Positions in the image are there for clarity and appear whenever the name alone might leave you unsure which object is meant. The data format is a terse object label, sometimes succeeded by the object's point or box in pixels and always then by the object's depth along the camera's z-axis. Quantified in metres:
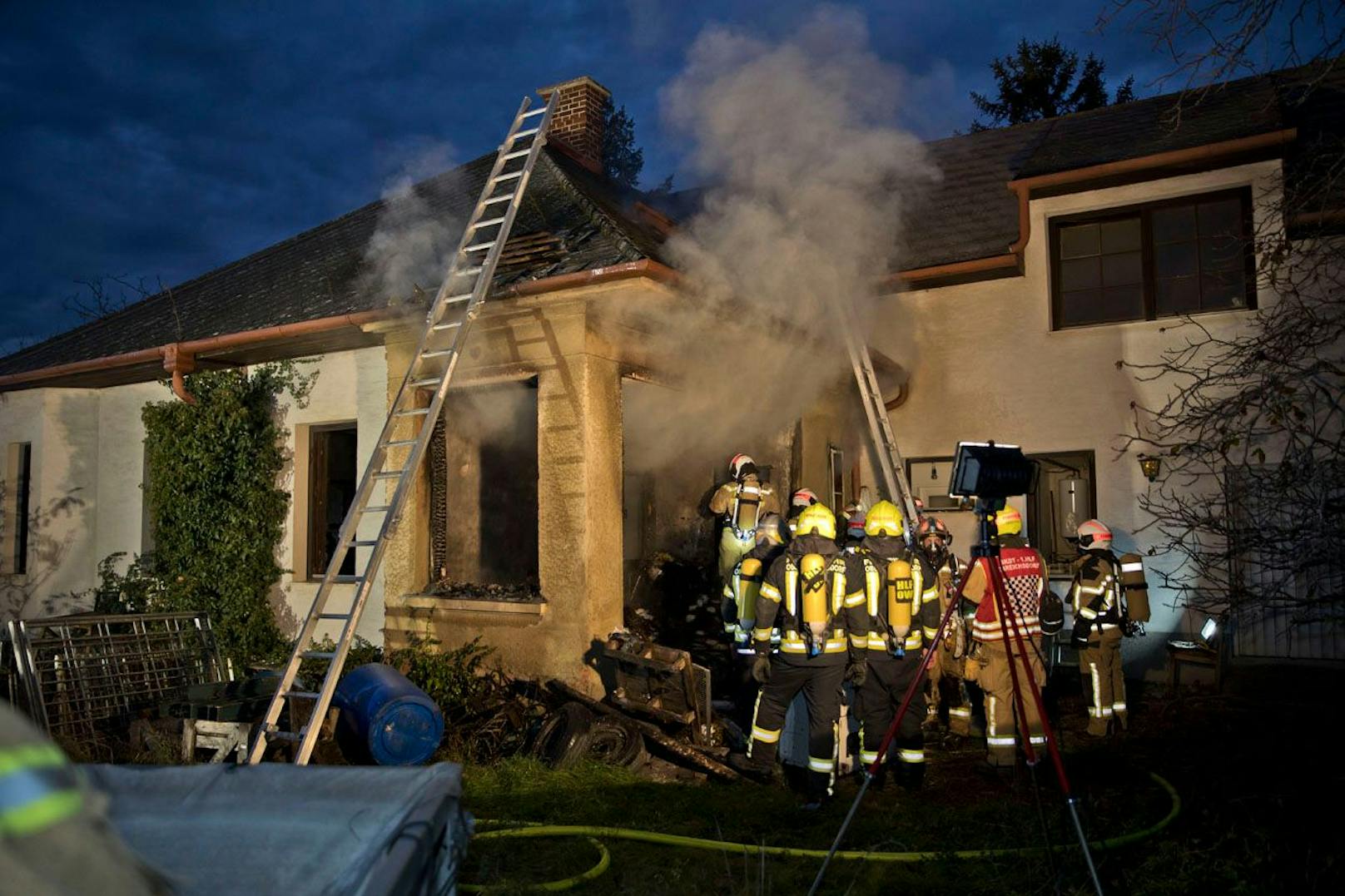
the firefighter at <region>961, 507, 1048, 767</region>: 6.91
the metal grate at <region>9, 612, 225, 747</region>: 6.96
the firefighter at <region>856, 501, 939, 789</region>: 6.27
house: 7.89
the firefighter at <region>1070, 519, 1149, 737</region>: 7.64
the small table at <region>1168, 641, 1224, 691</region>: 8.71
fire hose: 4.48
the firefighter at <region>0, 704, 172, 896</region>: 1.17
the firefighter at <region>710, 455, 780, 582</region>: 8.42
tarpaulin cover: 2.22
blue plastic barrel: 6.00
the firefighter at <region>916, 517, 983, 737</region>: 7.91
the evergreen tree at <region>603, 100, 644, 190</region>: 33.09
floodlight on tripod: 4.68
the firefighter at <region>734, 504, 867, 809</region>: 6.01
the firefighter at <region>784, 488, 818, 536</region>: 8.61
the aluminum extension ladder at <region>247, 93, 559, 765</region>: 5.73
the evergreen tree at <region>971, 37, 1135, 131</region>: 26.38
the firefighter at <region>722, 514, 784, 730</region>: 6.85
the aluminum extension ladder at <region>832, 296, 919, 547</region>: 9.75
